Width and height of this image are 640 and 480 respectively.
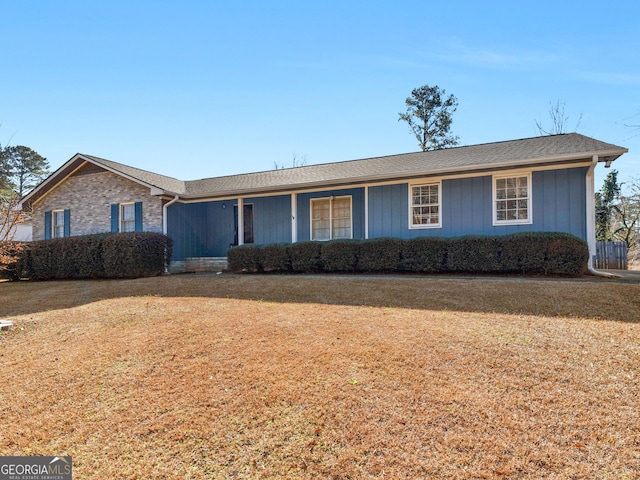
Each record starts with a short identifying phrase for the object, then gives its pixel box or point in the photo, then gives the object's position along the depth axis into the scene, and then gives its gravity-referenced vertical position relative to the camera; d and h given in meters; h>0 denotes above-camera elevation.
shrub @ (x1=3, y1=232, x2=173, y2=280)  11.73 -0.33
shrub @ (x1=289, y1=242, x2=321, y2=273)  11.12 -0.36
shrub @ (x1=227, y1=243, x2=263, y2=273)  11.86 -0.42
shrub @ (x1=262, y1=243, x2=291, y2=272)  11.49 -0.39
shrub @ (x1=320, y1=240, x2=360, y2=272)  10.65 -0.32
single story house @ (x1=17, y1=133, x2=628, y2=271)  9.95 +1.60
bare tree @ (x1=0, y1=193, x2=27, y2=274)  9.75 +0.15
